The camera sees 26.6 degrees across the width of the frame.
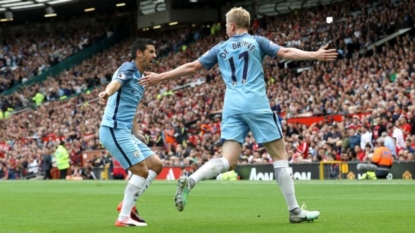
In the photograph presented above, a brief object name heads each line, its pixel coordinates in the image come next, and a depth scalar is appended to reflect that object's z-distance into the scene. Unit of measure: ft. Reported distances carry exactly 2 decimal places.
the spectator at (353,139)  84.68
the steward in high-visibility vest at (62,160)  116.26
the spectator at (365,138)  83.64
